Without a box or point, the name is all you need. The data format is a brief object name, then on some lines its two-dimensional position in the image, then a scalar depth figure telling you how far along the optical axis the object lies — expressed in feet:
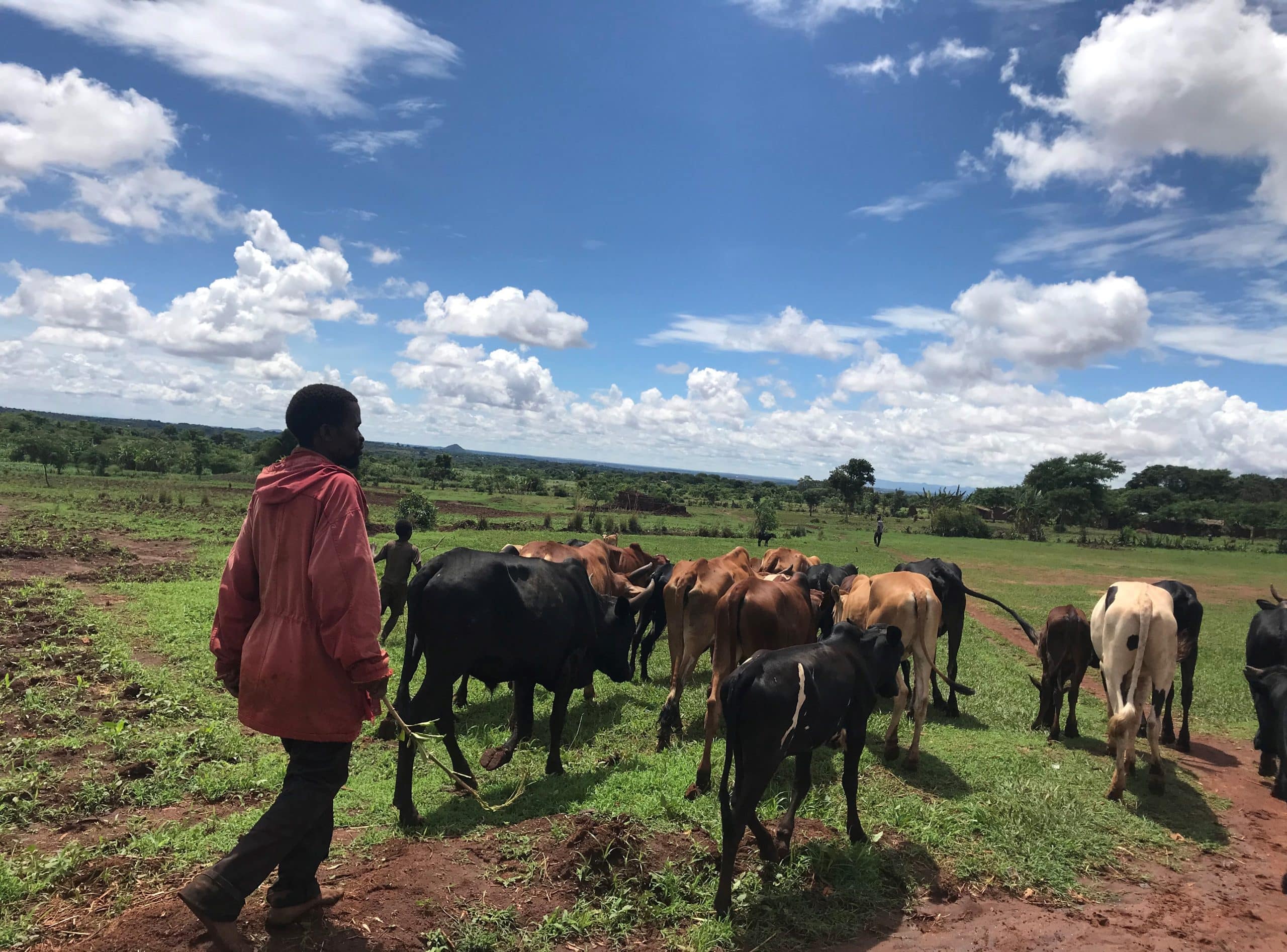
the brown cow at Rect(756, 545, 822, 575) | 39.63
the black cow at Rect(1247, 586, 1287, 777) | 27.02
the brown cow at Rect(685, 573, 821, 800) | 25.14
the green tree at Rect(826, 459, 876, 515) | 227.61
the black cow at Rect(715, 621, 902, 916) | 15.85
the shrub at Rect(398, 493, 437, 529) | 106.42
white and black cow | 23.61
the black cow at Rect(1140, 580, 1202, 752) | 30.07
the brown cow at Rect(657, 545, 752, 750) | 27.04
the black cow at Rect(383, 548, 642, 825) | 19.89
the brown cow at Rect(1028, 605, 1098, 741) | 29.58
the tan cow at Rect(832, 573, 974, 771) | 25.04
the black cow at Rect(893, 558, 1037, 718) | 34.65
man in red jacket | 11.94
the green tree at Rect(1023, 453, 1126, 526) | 194.18
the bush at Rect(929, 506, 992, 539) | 173.88
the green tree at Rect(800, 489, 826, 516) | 213.46
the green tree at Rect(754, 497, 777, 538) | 130.78
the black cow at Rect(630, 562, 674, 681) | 37.14
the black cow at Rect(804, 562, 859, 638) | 41.08
